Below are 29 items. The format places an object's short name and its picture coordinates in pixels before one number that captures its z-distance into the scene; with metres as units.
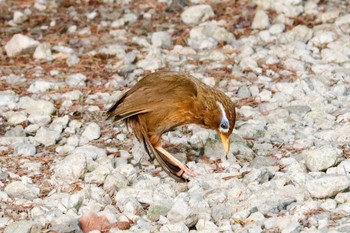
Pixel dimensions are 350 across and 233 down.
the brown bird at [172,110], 13.27
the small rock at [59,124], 14.79
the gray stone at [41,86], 16.53
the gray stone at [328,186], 11.24
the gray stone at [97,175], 12.55
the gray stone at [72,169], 12.70
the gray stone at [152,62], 17.55
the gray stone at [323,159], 12.35
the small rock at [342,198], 11.16
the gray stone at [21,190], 12.21
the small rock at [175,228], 10.84
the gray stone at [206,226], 10.76
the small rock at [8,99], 15.89
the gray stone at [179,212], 11.27
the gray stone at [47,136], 14.30
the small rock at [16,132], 14.66
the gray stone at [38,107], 15.46
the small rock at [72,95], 16.17
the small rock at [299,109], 15.13
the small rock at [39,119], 15.15
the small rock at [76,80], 16.89
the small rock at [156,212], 11.38
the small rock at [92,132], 14.53
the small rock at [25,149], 13.88
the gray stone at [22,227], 10.84
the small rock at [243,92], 16.25
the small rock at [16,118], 15.14
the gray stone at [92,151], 13.48
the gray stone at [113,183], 12.28
